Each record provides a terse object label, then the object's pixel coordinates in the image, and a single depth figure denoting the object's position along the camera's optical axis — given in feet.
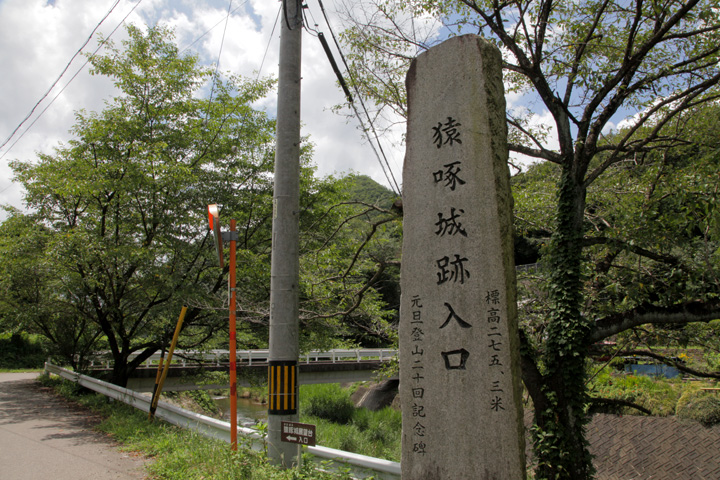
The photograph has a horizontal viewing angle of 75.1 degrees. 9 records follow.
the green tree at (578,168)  20.16
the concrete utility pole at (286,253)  17.51
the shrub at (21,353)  91.45
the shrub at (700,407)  34.88
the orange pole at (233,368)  17.75
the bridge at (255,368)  46.11
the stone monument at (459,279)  11.03
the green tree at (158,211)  36.09
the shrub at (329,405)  65.67
